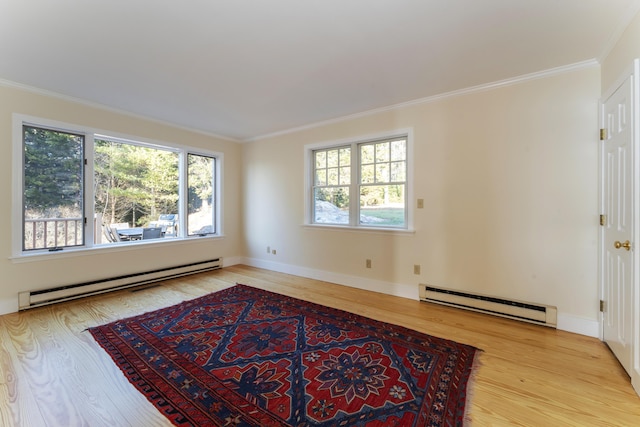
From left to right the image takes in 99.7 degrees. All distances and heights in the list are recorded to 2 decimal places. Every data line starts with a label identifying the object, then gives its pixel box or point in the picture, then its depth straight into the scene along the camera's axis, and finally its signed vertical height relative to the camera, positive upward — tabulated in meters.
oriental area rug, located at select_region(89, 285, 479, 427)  1.59 -1.16
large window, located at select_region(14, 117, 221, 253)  3.28 +0.35
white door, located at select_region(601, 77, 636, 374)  1.89 -0.08
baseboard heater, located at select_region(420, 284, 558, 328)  2.73 -1.03
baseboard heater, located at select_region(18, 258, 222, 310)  3.16 -0.99
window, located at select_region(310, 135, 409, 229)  3.78 +0.45
